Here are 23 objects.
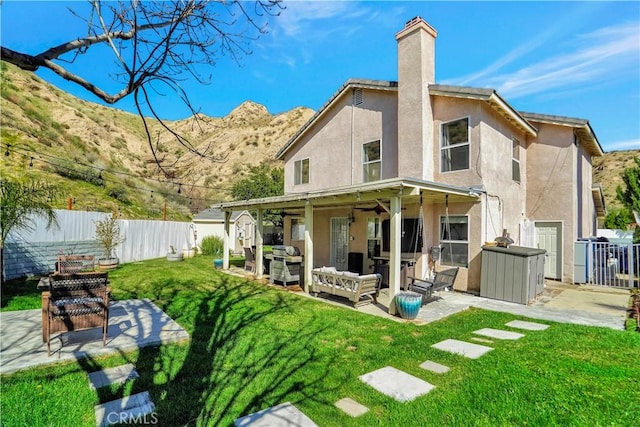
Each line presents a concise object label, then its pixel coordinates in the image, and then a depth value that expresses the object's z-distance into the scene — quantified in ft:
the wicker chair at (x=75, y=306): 15.65
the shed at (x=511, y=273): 27.61
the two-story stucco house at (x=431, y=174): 31.45
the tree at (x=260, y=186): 123.44
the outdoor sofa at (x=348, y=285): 26.45
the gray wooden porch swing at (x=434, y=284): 26.48
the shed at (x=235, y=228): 75.87
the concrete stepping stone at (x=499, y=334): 18.79
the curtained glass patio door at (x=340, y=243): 44.45
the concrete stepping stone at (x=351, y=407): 10.94
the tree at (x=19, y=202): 28.35
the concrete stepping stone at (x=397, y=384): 12.16
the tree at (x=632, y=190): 58.91
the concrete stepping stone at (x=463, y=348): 16.05
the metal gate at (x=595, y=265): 37.09
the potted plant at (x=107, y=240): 46.11
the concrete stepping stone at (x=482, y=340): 17.93
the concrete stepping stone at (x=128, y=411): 10.29
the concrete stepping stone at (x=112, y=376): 12.94
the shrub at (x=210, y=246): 70.49
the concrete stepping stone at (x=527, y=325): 20.54
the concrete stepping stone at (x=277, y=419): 10.09
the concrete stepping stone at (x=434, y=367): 14.10
